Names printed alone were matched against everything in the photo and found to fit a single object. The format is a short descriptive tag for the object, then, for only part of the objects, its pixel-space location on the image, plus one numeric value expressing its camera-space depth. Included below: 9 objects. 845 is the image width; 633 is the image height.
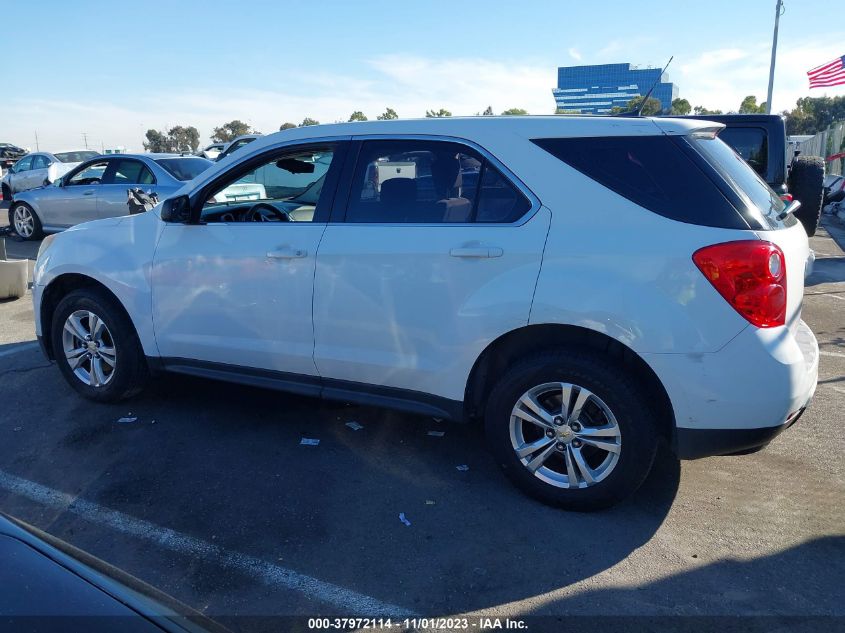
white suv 3.03
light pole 27.38
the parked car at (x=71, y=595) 1.59
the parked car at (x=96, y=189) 11.05
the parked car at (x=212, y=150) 23.06
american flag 20.83
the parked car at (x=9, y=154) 31.91
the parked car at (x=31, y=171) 19.50
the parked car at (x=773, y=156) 7.25
